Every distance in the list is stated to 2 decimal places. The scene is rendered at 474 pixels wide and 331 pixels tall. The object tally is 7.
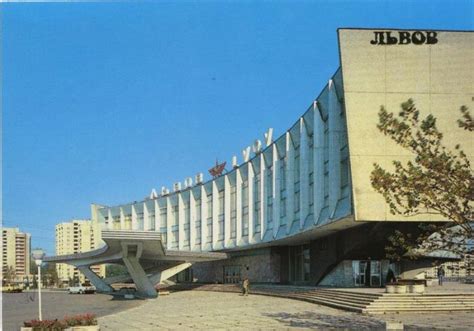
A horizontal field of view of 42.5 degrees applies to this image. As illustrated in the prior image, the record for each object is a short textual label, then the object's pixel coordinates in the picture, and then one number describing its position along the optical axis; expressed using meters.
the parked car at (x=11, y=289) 84.81
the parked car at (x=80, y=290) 74.47
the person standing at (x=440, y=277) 62.66
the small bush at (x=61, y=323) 20.50
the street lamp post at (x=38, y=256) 23.41
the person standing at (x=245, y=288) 51.41
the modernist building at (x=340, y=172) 36.28
